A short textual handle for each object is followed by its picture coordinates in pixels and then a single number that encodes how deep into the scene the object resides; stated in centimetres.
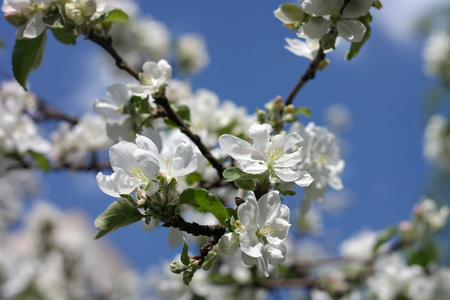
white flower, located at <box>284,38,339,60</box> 62
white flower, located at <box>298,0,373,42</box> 56
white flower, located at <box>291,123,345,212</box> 62
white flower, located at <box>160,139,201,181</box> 54
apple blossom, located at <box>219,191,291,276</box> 53
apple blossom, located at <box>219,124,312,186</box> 54
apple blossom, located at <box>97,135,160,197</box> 53
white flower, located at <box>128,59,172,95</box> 59
